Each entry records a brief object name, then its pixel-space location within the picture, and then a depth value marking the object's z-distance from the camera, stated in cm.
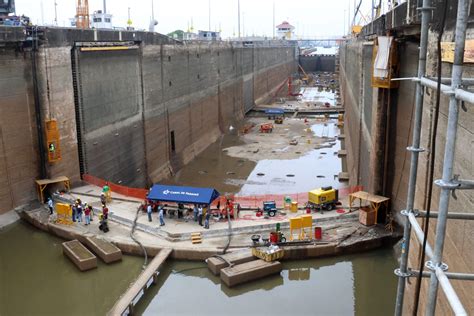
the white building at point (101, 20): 6266
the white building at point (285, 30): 17709
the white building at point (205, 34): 9440
